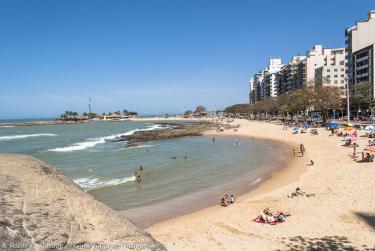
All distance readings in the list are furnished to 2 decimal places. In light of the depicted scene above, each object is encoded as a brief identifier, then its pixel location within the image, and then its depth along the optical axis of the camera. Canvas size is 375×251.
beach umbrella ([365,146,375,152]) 29.18
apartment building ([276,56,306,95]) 130.50
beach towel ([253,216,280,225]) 15.19
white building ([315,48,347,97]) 104.19
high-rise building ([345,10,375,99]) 76.94
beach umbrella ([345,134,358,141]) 37.15
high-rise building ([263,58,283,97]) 170.50
